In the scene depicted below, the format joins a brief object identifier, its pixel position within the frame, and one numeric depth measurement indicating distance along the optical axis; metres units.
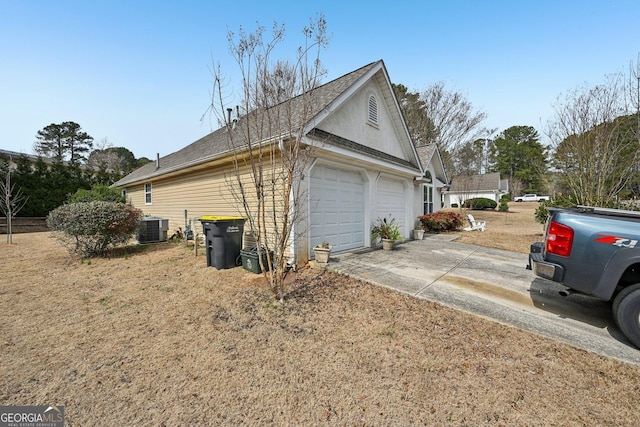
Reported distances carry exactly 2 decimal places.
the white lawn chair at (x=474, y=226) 14.87
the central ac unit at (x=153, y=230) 9.93
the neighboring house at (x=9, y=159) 17.66
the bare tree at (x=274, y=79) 4.25
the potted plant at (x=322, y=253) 6.01
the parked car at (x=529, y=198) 45.84
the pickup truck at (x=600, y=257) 3.02
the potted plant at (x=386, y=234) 8.25
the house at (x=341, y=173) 6.49
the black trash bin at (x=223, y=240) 6.02
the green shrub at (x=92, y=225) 7.21
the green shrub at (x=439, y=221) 13.47
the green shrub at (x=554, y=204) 11.15
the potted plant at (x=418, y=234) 10.97
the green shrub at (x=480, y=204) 31.59
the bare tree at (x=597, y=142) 9.45
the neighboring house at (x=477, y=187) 26.00
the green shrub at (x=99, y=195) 13.93
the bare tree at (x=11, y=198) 10.82
